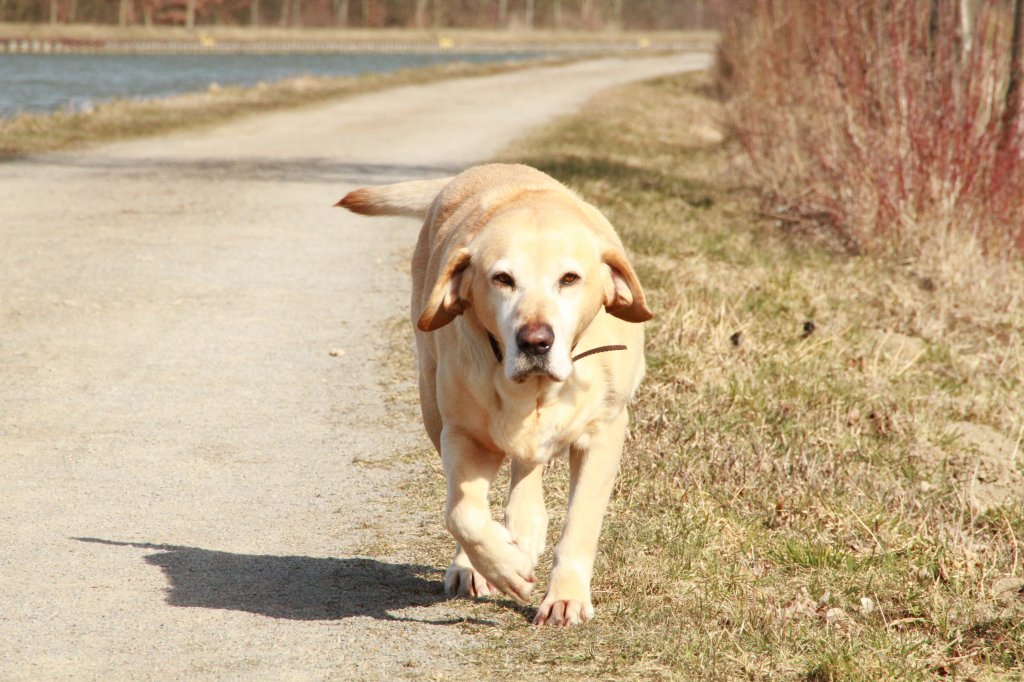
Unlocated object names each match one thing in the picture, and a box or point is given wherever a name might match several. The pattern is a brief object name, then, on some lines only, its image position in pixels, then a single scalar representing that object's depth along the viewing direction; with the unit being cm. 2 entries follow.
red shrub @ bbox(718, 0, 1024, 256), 2036
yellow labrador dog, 733
